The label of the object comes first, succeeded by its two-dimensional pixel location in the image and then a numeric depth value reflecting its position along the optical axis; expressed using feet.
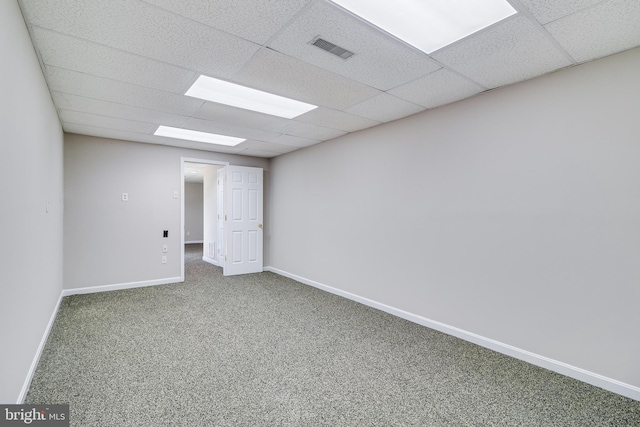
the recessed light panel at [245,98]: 9.36
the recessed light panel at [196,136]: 14.11
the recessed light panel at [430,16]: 5.64
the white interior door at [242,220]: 18.79
